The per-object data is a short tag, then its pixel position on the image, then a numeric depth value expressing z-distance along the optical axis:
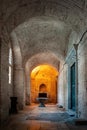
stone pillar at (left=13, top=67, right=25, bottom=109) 9.01
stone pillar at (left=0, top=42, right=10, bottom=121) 5.14
